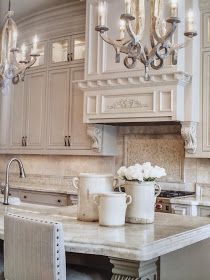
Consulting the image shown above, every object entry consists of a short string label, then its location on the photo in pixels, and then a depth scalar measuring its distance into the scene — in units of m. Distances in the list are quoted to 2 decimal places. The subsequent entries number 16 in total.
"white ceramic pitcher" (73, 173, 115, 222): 2.36
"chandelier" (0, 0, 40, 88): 3.55
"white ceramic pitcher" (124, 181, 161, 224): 2.31
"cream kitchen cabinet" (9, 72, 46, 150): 5.79
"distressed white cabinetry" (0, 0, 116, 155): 5.32
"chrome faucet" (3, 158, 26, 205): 3.18
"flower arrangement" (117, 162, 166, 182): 2.31
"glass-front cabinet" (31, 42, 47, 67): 5.89
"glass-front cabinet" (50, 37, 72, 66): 5.62
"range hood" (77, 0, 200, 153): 4.28
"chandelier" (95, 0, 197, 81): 2.42
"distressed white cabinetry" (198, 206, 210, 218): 4.03
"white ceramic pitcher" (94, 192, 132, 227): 2.19
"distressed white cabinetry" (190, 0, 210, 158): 4.34
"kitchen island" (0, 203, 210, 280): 1.79
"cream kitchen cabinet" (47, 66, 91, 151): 5.34
